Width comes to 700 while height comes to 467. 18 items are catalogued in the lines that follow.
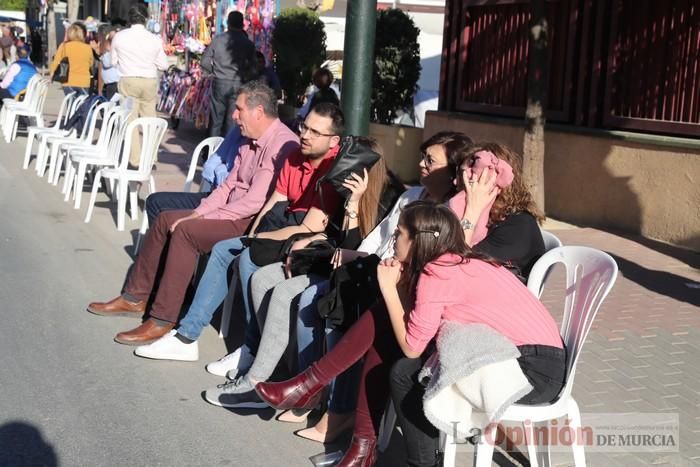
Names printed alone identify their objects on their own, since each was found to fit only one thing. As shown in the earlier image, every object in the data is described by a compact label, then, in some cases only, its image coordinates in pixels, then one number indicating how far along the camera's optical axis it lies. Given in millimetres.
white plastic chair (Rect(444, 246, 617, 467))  3816
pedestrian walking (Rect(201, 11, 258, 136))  13891
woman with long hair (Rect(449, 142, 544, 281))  4629
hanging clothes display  17438
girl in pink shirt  3857
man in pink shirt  6156
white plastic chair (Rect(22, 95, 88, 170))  12547
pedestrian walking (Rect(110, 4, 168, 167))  12883
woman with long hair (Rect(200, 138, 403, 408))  4992
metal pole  6051
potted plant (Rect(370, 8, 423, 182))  14008
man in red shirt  5758
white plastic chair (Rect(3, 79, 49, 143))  14887
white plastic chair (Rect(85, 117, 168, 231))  9305
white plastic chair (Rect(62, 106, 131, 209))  10227
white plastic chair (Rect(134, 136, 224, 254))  7920
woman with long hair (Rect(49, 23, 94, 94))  15102
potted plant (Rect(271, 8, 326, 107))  16594
